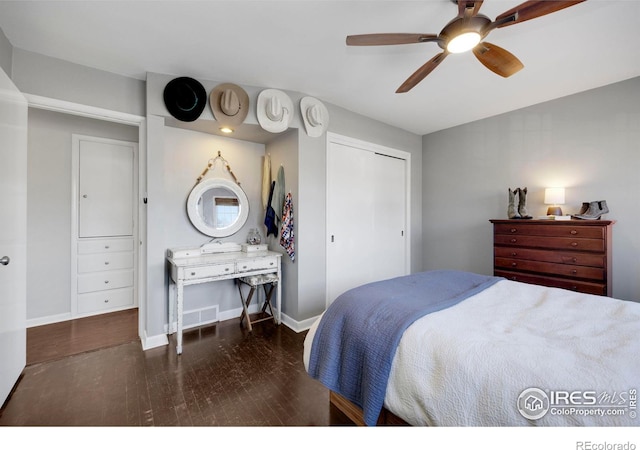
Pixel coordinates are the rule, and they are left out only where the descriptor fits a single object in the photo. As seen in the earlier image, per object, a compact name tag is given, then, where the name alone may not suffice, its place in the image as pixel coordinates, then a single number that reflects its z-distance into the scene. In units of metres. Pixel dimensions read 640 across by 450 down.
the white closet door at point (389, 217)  3.76
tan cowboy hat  2.54
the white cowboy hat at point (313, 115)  2.88
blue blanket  1.18
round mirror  2.93
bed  0.83
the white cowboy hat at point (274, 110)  2.71
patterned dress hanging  2.92
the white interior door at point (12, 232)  1.63
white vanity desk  2.39
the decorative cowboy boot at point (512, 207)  3.00
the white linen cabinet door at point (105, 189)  3.24
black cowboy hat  2.42
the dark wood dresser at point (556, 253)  2.36
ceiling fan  1.34
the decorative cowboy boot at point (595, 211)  2.54
